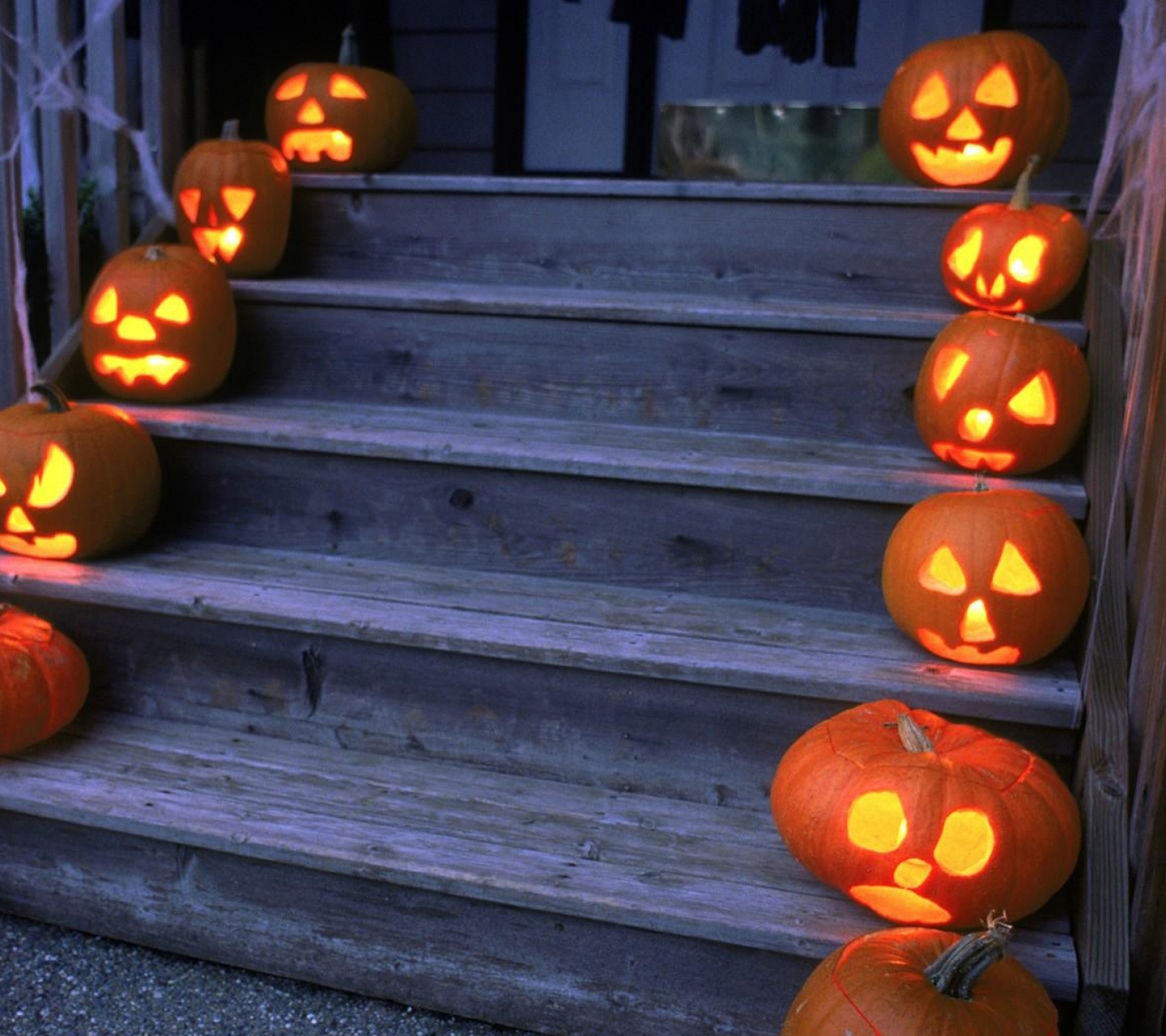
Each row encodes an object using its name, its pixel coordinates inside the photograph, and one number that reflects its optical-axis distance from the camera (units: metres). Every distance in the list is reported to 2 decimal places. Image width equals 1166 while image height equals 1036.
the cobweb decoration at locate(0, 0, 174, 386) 2.42
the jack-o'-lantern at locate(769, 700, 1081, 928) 1.51
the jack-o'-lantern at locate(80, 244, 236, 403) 2.36
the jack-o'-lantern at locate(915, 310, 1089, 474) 1.99
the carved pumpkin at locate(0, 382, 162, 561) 2.10
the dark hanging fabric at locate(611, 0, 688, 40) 4.43
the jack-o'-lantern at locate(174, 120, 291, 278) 2.60
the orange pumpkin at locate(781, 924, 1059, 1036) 1.33
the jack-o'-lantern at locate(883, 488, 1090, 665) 1.77
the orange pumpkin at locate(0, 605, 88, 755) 1.90
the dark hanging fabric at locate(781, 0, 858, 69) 4.13
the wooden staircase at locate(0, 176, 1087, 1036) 1.72
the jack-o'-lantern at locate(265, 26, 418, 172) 2.94
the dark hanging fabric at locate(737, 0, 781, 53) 4.16
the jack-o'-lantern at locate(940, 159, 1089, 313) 2.21
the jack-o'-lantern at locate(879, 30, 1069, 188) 2.47
